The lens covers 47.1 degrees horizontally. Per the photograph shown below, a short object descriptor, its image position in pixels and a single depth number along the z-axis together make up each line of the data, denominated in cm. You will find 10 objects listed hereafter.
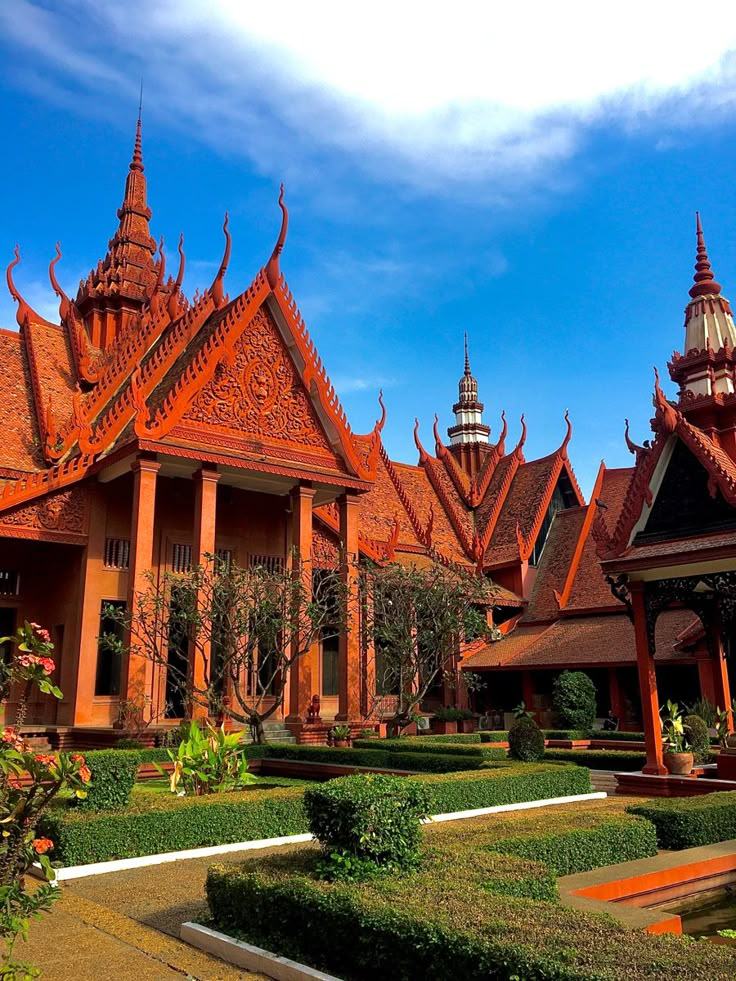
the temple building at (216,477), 1258
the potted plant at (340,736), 1619
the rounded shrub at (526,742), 1184
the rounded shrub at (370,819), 484
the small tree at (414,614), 1656
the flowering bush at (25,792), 288
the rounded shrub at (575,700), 2033
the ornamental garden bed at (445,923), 318
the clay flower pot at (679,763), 1065
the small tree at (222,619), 1381
